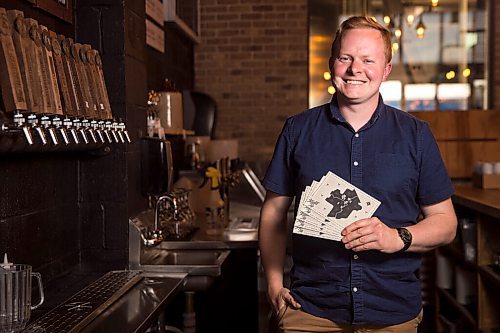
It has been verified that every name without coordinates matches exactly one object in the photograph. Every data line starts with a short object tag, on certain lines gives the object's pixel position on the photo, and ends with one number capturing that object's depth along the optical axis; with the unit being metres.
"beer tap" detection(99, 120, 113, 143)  2.83
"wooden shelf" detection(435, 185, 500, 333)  3.97
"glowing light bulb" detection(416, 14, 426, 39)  7.29
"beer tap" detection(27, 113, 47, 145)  2.20
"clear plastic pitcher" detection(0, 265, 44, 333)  2.07
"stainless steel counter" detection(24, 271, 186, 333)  2.29
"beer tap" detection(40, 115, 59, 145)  2.29
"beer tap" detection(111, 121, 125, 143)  2.93
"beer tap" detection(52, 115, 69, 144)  2.39
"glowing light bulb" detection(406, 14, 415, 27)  7.38
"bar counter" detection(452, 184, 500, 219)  3.79
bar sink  3.17
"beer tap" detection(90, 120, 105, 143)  2.74
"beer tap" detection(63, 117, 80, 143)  2.49
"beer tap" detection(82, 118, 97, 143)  2.67
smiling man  2.15
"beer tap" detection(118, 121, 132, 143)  3.01
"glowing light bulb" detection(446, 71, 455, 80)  7.33
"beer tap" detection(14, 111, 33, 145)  2.11
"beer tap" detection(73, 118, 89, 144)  2.59
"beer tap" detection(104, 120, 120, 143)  2.88
